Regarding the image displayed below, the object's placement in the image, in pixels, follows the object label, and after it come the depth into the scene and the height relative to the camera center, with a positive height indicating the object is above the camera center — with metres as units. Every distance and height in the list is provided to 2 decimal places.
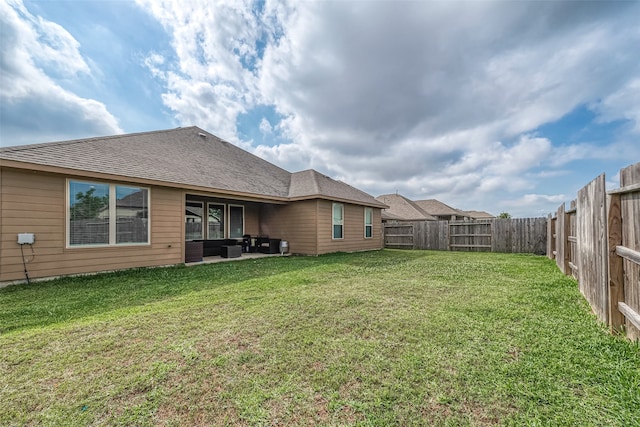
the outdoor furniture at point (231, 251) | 9.60 -1.13
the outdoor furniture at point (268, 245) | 11.02 -1.06
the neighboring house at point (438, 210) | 32.78 +1.38
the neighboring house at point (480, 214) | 49.16 +1.23
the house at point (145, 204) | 5.38 +0.55
